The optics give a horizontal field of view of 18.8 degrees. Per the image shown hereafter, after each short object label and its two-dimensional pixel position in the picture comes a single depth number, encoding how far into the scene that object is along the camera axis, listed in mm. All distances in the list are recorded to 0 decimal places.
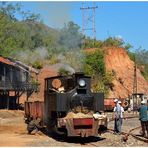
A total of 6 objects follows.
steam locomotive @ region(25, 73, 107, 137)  19828
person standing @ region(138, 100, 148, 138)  20609
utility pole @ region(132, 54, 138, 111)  55719
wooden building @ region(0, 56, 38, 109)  51156
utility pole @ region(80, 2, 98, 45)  66788
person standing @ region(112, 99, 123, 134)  22631
